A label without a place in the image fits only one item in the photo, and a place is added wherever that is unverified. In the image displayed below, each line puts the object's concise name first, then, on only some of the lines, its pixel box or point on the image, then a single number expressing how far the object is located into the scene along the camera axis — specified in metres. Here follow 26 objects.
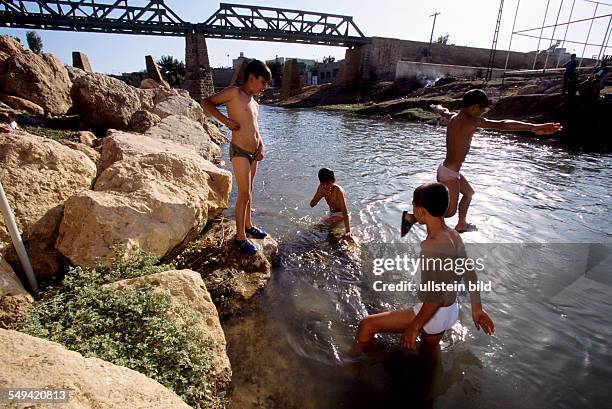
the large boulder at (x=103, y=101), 7.11
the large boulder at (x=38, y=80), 7.45
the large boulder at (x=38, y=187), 2.57
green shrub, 1.78
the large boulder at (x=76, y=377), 1.21
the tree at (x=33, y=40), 42.24
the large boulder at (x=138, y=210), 2.50
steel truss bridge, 23.37
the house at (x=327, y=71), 49.72
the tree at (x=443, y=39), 59.49
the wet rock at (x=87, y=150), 4.33
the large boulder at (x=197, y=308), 2.05
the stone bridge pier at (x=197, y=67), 27.30
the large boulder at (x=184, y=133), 6.67
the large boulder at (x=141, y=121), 7.28
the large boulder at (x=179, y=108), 8.77
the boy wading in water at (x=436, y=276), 2.13
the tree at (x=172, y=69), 47.00
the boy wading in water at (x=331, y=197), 4.50
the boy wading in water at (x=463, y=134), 3.70
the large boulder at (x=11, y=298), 2.01
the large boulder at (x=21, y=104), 7.11
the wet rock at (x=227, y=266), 2.94
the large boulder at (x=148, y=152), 3.88
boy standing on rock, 3.31
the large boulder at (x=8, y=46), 8.63
